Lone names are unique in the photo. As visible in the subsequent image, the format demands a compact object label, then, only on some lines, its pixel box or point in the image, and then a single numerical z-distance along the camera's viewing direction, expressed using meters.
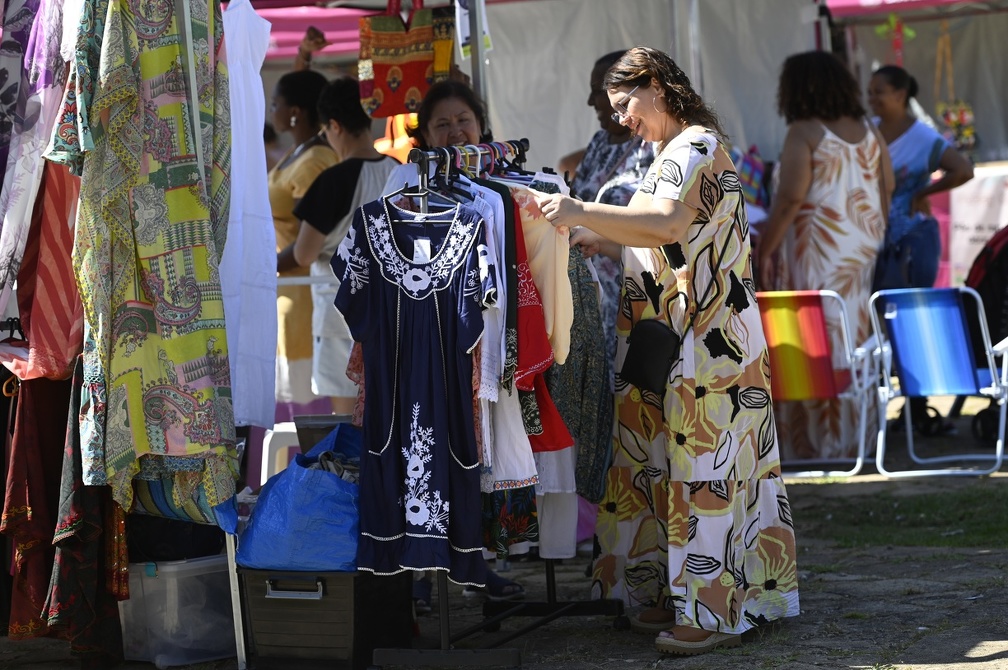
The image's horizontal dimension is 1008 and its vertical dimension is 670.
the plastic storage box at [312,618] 7.47
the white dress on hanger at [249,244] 8.08
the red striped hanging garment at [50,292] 7.52
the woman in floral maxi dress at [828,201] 13.07
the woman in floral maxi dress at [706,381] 7.43
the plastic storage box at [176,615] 7.93
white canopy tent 13.85
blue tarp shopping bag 7.45
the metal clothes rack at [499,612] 7.39
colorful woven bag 10.89
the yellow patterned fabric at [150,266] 7.22
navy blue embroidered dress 7.13
